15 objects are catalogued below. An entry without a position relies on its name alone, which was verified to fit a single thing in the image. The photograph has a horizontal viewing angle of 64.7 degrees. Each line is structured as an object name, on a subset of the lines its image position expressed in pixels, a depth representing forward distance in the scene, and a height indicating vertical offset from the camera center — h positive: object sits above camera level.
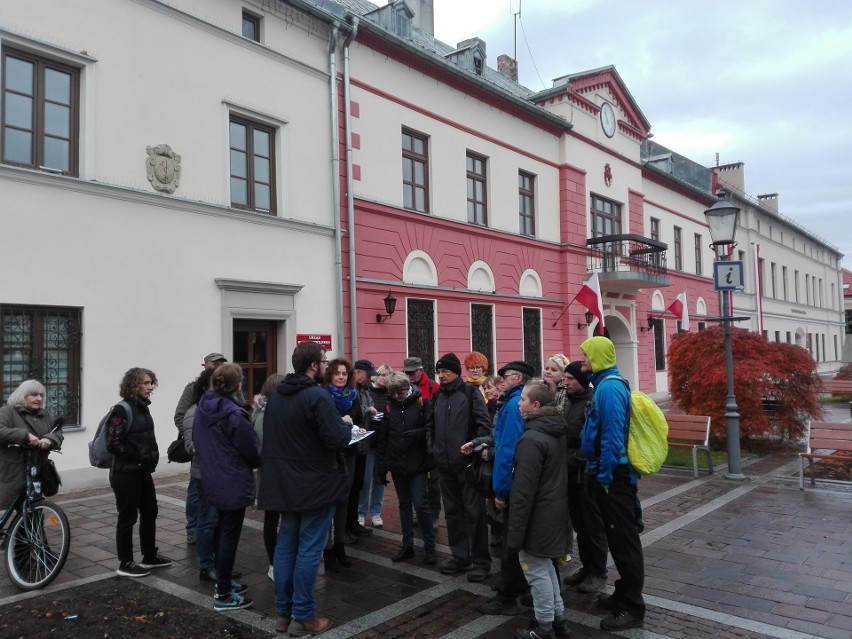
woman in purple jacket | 4.63 -0.78
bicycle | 5.14 -1.43
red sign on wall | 11.66 +0.16
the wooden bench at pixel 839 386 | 17.48 -1.22
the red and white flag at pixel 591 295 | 14.05 +1.02
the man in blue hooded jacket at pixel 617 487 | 4.42 -0.97
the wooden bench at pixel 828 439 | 8.41 -1.26
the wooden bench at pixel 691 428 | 9.68 -1.27
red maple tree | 11.14 -0.76
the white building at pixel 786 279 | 33.53 +3.72
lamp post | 9.21 +0.43
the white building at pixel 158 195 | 8.79 +2.33
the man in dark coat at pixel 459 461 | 5.36 -0.93
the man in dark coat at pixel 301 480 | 4.29 -0.85
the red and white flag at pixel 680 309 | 19.82 +1.03
